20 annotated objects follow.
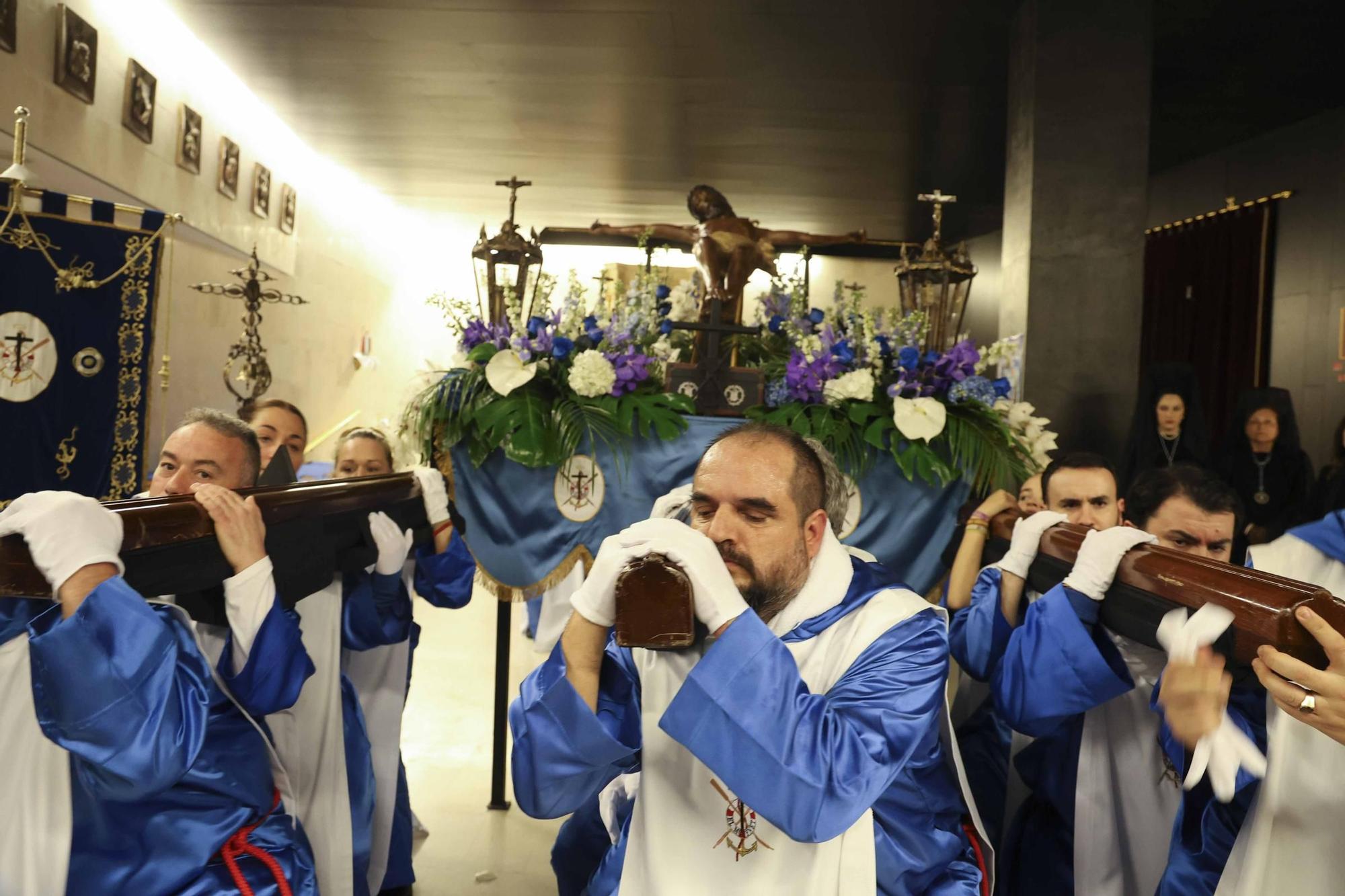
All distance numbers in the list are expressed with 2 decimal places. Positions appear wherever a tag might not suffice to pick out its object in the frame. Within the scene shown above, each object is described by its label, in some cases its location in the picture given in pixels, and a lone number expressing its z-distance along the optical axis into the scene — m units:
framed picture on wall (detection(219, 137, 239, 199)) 9.13
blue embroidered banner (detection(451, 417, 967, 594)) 3.99
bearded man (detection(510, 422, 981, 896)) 1.67
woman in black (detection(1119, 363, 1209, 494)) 5.76
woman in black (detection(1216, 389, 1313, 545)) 6.40
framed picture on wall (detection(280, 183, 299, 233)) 10.73
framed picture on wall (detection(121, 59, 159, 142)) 7.40
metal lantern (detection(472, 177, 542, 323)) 4.36
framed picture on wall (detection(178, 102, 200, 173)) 8.31
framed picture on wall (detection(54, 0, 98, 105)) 6.39
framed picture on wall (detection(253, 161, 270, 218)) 9.91
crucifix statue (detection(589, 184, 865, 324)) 4.12
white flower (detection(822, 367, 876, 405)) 3.85
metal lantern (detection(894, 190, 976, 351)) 4.17
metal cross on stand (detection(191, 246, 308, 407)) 6.69
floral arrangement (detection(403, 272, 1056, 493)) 3.87
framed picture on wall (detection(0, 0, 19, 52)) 5.71
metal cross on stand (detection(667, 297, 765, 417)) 4.05
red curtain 8.84
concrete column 5.70
